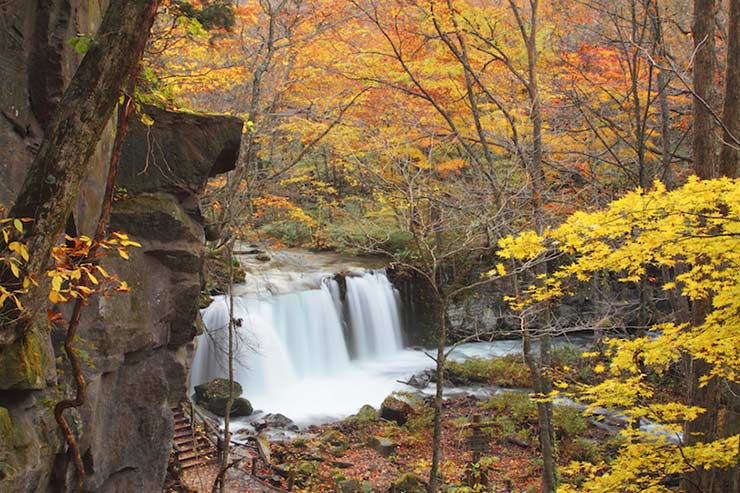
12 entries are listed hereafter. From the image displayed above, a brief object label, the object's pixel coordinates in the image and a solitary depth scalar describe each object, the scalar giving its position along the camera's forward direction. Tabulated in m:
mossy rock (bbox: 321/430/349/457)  12.14
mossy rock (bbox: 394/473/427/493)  10.23
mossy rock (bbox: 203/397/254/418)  13.32
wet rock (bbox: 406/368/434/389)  16.56
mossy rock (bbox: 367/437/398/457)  12.23
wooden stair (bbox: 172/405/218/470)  10.07
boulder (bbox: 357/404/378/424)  13.95
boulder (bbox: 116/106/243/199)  6.90
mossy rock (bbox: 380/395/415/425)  14.04
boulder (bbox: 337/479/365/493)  9.75
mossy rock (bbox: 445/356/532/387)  16.77
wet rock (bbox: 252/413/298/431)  13.30
